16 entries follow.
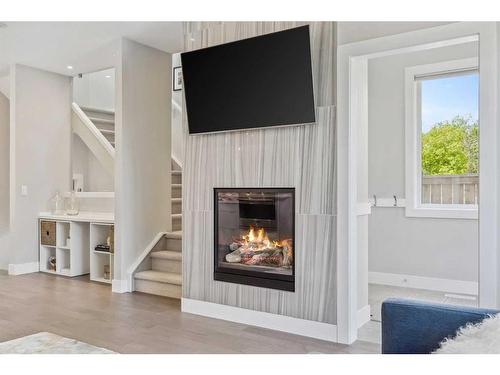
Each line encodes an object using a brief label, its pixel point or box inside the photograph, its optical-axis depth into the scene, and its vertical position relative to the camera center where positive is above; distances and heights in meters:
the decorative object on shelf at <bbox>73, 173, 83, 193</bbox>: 6.56 +0.05
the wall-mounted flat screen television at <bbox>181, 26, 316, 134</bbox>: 3.04 +0.76
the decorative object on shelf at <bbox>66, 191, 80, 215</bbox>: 5.50 -0.25
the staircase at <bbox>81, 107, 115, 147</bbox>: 6.70 +1.01
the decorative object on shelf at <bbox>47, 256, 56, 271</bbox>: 5.49 -0.98
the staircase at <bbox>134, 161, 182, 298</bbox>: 4.21 -0.88
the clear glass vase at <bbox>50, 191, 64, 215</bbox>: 5.65 -0.24
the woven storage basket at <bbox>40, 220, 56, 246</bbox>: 5.40 -0.58
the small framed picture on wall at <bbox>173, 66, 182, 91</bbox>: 6.55 +1.59
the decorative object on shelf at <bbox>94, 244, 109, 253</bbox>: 4.85 -0.69
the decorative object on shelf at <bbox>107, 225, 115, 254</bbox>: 4.71 -0.58
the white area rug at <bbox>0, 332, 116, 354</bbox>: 2.72 -1.03
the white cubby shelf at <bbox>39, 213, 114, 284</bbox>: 5.00 -0.74
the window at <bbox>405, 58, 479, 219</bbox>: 4.48 +0.48
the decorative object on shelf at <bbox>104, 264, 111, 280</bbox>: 4.96 -0.99
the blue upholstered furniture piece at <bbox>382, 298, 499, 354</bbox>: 1.51 -0.49
